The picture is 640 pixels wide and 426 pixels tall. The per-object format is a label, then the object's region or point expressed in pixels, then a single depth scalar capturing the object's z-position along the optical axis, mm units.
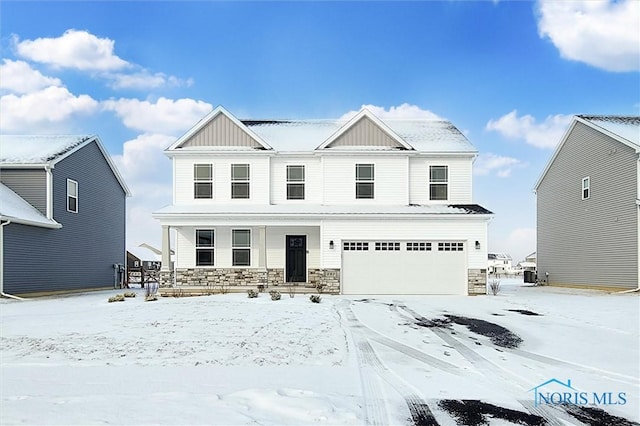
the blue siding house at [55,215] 18969
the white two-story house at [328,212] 19406
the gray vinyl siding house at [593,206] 20188
